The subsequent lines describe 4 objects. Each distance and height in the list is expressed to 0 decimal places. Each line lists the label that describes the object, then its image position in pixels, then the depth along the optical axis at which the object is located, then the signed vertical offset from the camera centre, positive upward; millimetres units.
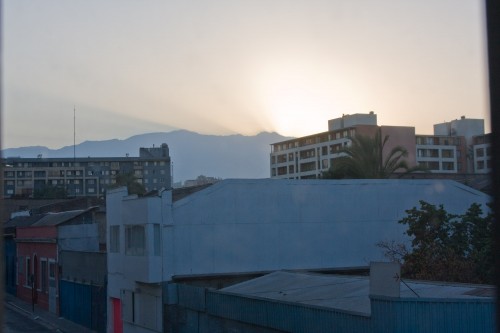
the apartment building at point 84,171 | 139625 +6222
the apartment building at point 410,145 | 85000 +6713
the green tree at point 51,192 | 105562 +1673
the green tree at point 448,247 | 21500 -1641
